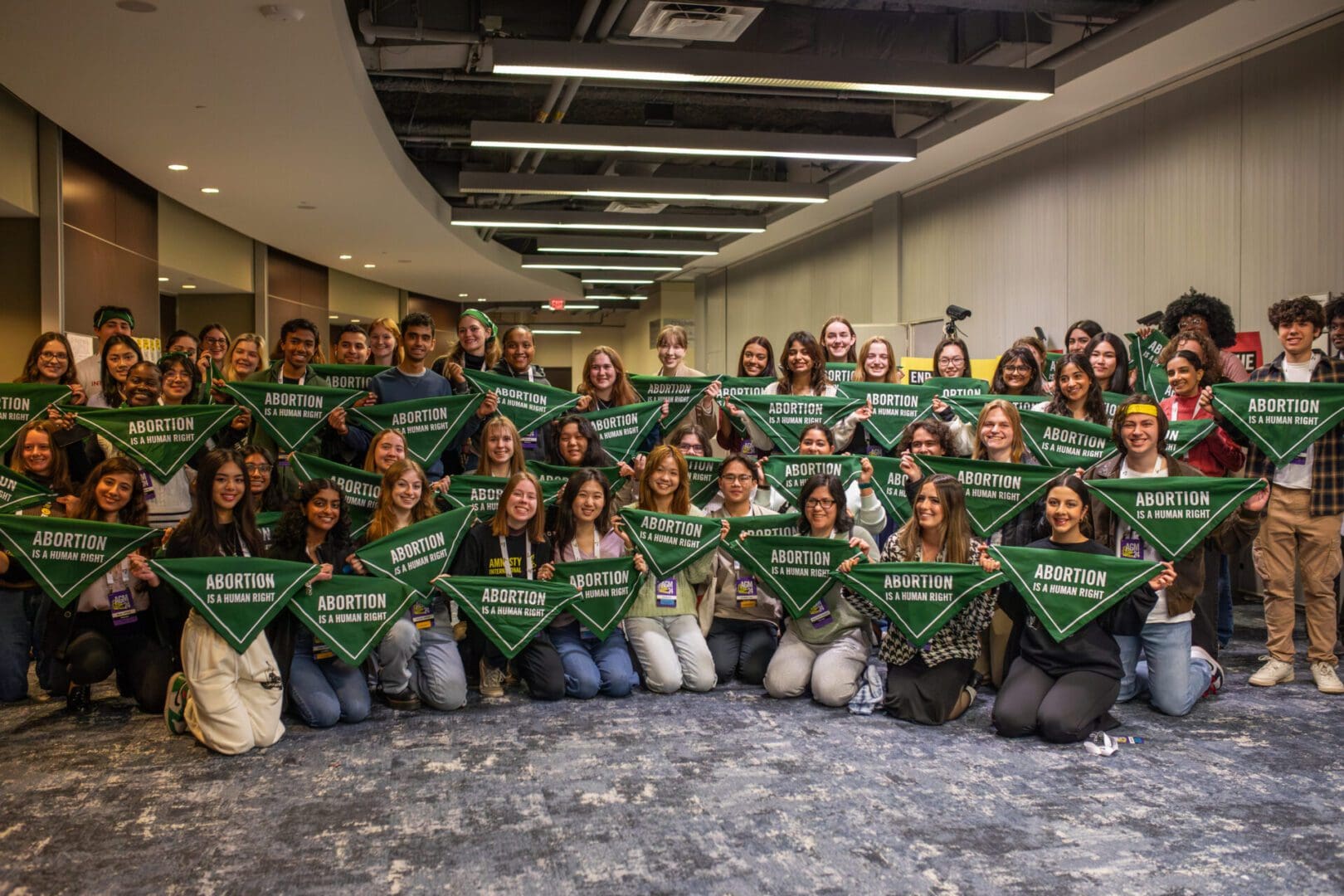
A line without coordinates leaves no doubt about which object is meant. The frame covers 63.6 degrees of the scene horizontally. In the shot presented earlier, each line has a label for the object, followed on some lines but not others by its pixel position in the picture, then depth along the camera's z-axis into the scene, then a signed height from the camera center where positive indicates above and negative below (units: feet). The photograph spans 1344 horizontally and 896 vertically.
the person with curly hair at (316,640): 15.60 -2.98
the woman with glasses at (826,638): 16.69 -3.30
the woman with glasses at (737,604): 18.47 -2.93
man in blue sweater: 19.25 +0.97
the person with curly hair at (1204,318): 21.40 +2.33
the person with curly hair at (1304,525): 17.16 -1.51
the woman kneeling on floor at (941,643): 15.70 -3.10
